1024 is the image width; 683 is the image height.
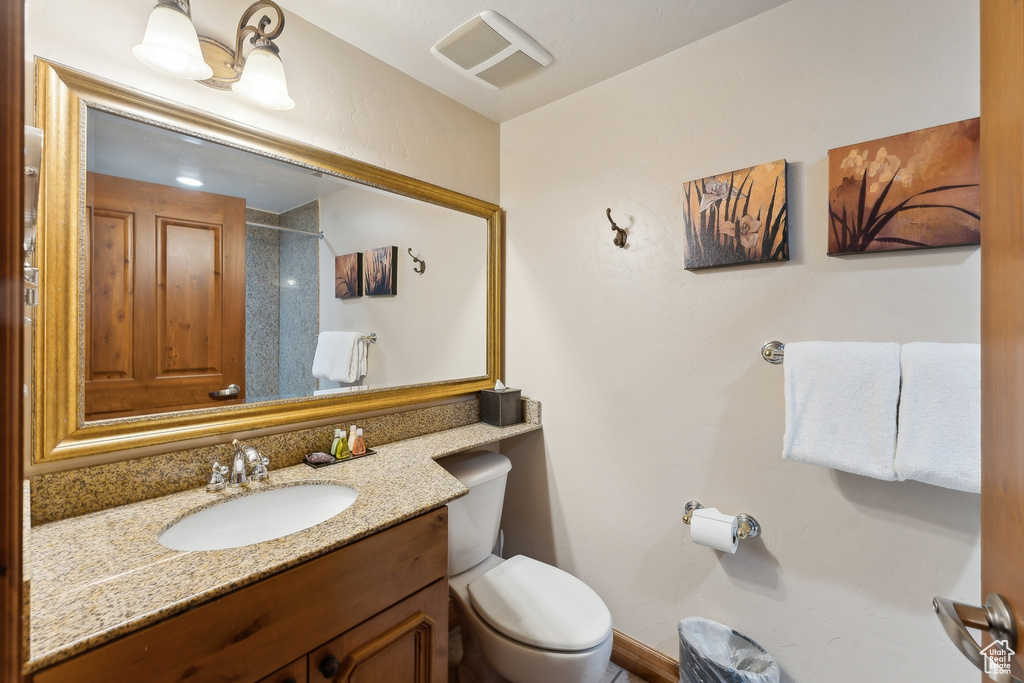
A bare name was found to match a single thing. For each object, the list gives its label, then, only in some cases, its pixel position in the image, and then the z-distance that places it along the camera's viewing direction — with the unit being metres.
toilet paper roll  1.36
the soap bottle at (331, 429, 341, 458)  1.42
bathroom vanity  0.68
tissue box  1.91
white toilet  1.25
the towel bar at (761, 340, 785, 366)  1.34
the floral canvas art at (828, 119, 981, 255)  1.06
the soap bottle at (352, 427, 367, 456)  1.47
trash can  1.31
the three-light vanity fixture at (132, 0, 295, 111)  1.04
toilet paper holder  1.40
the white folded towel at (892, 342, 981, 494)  1.01
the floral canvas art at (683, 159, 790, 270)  1.33
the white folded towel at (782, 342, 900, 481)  1.11
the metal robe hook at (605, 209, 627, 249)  1.66
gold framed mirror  0.96
